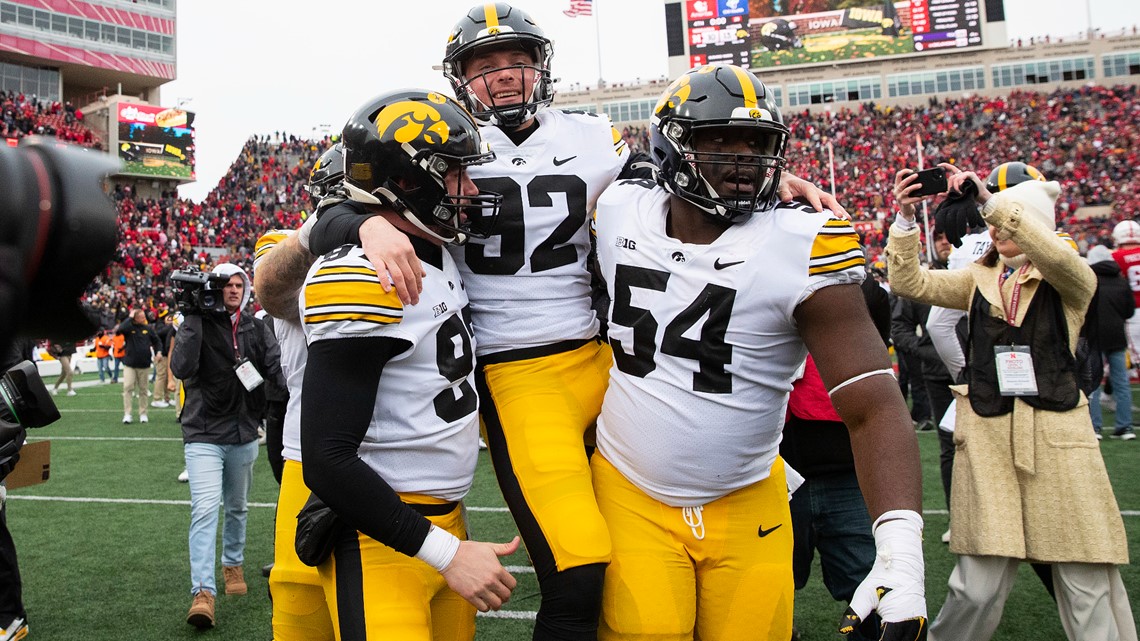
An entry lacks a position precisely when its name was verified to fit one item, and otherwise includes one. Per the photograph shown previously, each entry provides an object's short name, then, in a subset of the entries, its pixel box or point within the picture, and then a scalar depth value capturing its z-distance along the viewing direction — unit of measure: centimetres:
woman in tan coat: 378
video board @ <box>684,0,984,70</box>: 4750
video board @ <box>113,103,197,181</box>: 4650
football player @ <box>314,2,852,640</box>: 250
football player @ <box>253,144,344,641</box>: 279
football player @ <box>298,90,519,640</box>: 221
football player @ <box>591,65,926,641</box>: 243
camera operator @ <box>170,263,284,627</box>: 546
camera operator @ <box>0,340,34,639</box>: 463
